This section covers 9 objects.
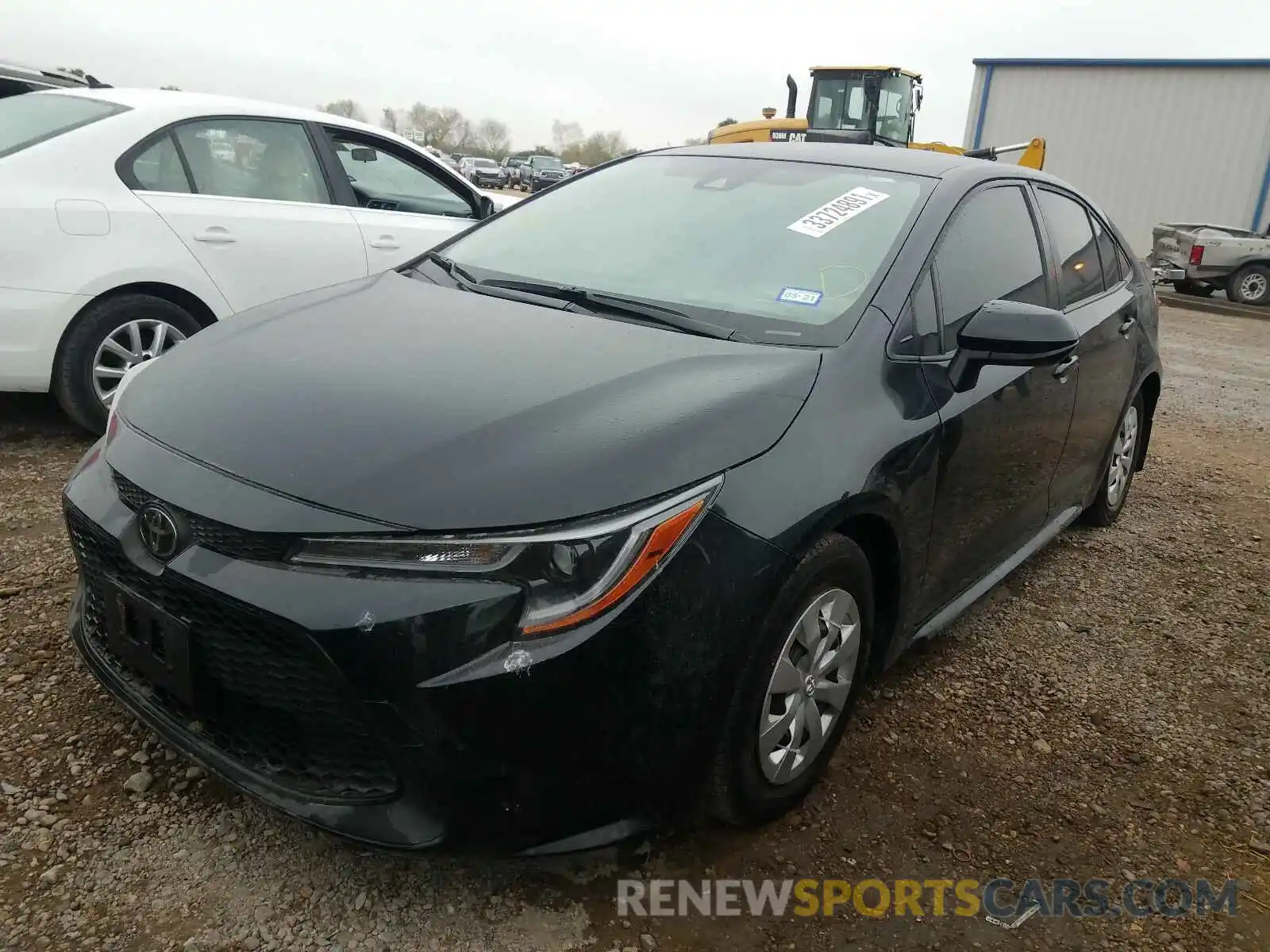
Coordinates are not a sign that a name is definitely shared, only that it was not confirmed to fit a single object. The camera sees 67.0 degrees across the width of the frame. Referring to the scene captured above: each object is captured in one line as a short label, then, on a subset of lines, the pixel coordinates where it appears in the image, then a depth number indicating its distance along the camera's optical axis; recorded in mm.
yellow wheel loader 13930
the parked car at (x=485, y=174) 40125
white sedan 3830
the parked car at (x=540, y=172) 39094
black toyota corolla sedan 1589
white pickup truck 14953
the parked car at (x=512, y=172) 43225
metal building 20453
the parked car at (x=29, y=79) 6266
